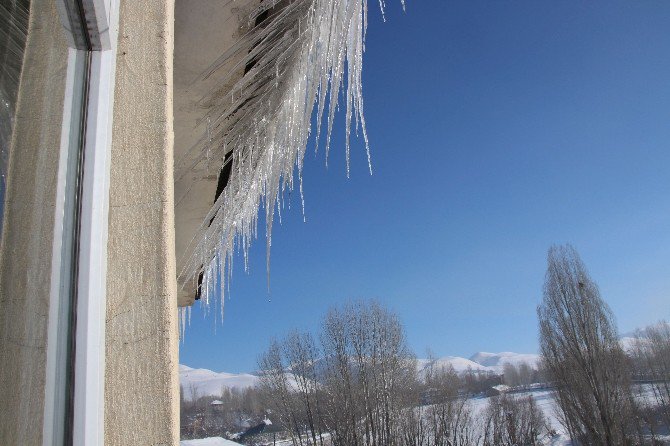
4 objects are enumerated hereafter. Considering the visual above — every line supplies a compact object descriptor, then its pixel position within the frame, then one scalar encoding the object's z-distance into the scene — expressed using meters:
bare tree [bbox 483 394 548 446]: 20.45
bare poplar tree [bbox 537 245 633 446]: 15.53
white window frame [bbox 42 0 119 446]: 0.42
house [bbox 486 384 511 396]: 55.76
